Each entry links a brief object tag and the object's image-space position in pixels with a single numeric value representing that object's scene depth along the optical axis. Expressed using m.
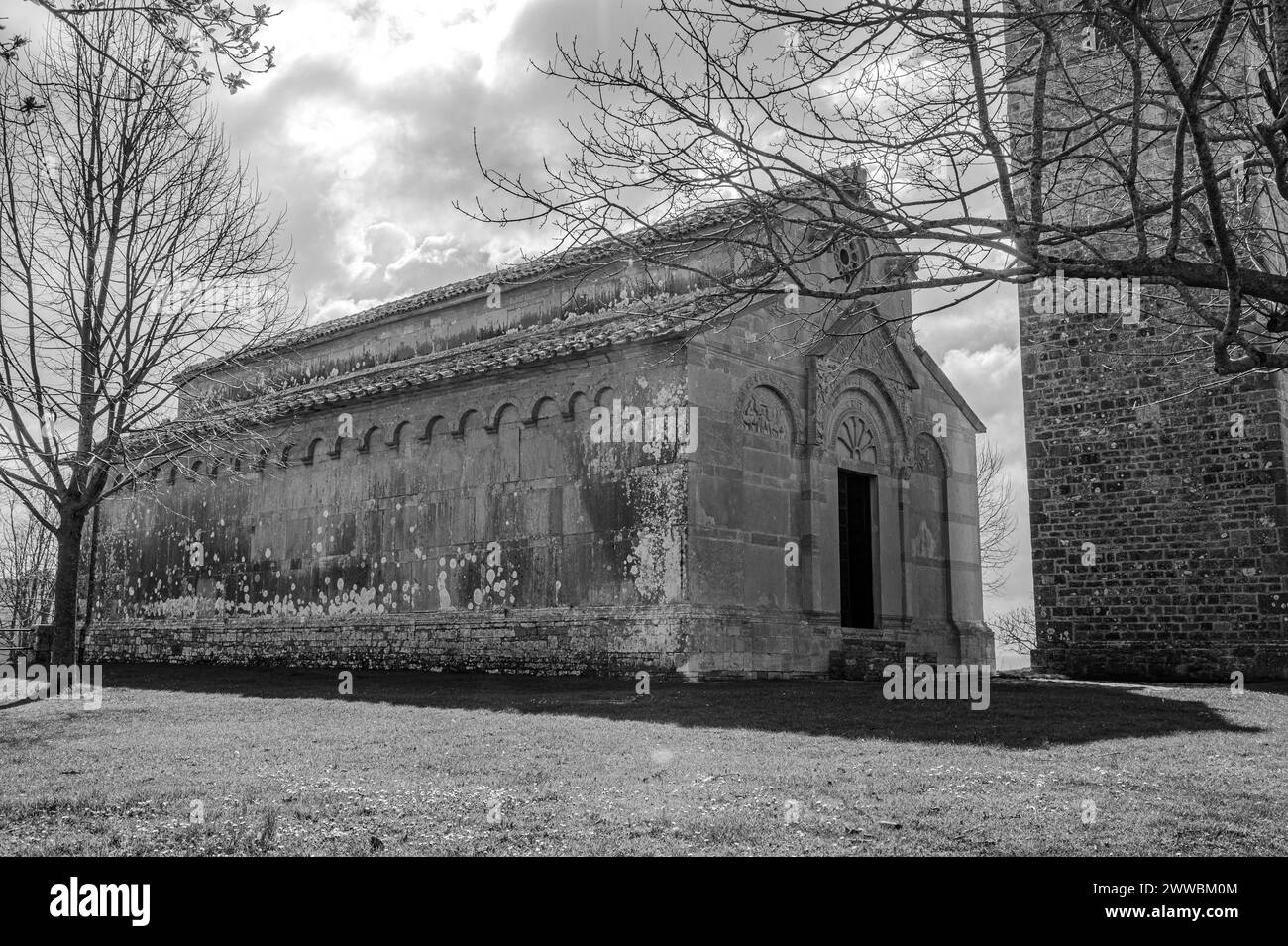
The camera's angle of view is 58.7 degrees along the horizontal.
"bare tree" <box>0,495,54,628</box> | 39.47
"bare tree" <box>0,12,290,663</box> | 16.03
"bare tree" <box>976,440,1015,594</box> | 36.69
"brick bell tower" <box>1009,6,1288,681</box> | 21.27
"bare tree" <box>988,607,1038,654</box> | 37.10
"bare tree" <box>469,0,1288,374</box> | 7.21
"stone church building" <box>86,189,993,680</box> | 17.34
